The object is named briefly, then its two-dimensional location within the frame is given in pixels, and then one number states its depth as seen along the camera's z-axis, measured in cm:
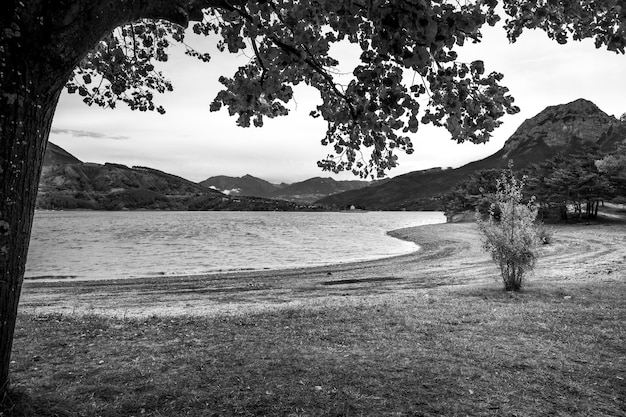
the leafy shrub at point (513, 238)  1744
